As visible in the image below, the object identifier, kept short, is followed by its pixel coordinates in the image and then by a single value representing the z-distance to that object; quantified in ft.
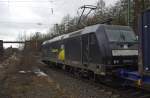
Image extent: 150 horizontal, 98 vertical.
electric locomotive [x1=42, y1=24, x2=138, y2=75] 21.64
